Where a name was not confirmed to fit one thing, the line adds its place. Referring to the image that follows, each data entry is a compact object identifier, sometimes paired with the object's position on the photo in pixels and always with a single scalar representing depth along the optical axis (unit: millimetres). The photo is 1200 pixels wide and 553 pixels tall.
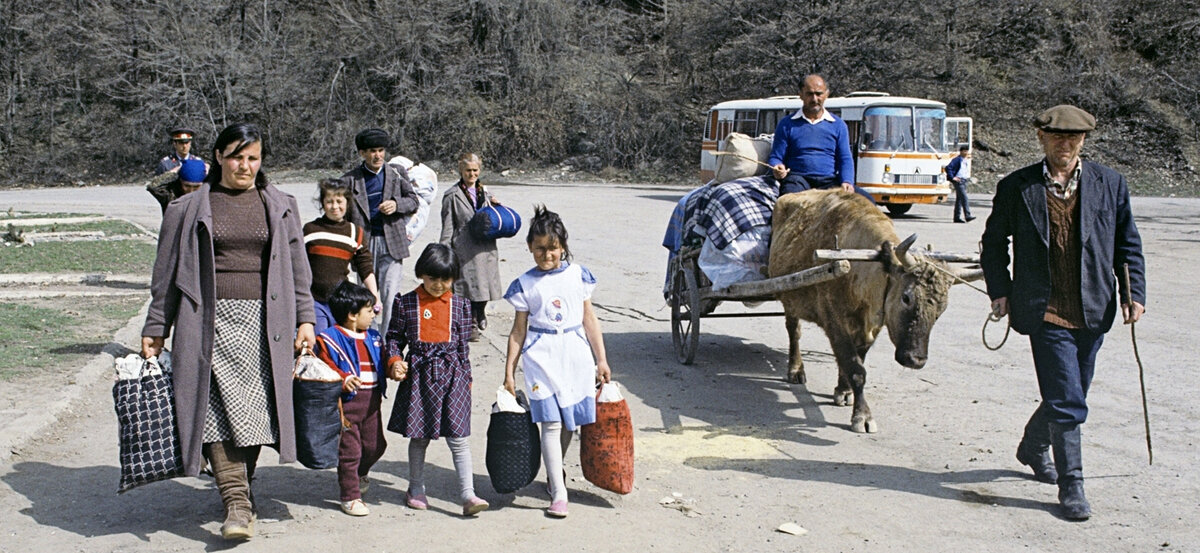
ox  6340
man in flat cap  5348
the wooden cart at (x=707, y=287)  6582
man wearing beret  8312
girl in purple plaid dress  5195
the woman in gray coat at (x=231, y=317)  4656
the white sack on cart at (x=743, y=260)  8195
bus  24266
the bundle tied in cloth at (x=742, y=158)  8727
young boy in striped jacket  5152
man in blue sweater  8406
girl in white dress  5242
